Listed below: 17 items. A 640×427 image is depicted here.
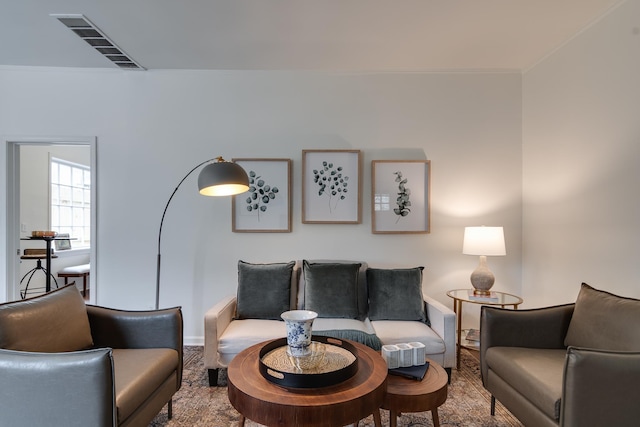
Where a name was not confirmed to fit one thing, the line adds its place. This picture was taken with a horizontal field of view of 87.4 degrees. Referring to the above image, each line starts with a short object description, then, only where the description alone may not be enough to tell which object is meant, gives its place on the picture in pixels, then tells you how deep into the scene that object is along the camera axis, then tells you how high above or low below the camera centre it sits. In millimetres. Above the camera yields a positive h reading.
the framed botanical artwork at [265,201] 3320 +135
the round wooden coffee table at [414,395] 1559 -847
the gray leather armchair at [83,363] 1362 -713
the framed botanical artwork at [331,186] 3324 +286
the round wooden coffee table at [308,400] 1303 -750
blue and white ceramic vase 1639 -583
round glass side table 2779 -713
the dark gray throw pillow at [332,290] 2779 -634
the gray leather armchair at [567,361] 1429 -755
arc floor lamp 1943 +205
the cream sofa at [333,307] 2447 -762
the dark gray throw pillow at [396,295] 2768 -670
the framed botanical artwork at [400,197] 3318 +180
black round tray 1430 -710
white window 5449 +235
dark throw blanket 2312 -853
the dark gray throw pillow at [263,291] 2777 -645
